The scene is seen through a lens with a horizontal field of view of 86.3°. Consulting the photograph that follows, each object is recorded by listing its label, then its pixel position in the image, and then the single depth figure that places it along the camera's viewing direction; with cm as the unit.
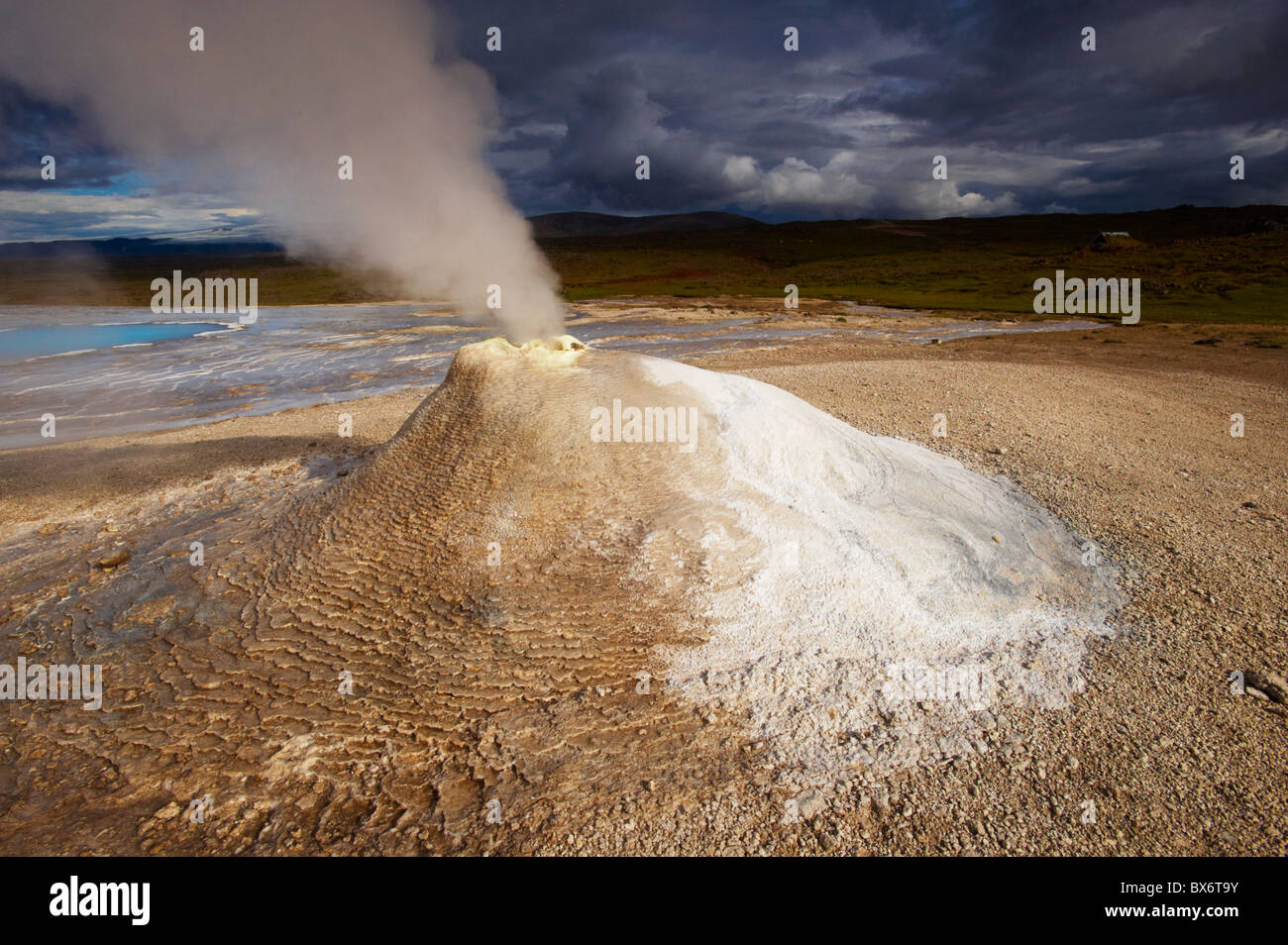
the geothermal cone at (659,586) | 418
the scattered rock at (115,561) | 658
